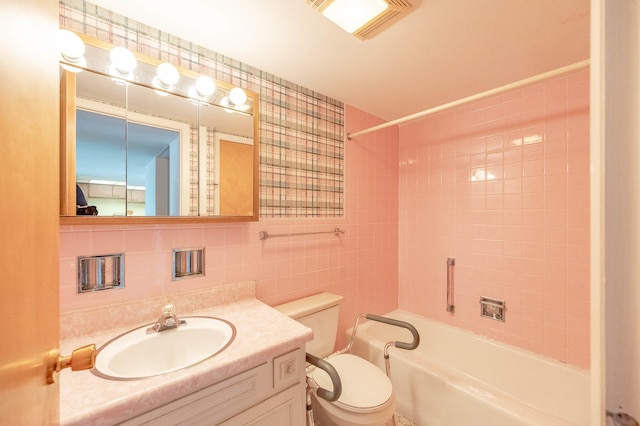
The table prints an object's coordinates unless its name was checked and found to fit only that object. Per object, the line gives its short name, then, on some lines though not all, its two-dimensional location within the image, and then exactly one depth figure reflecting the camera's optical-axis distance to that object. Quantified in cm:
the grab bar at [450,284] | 208
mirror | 97
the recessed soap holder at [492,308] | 183
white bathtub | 128
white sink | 90
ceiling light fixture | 102
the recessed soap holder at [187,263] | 121
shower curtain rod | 101
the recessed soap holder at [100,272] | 100
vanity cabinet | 73
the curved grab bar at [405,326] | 138
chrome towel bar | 151
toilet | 118
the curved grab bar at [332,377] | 104
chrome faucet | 103
